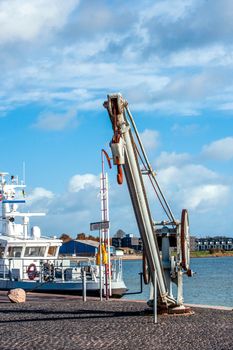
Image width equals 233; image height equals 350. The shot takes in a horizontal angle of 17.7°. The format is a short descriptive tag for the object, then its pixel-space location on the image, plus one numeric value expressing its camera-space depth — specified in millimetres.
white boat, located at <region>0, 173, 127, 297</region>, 27859
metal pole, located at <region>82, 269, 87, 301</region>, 20969
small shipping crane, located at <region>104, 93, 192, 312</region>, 15805
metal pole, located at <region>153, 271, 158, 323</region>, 15104
